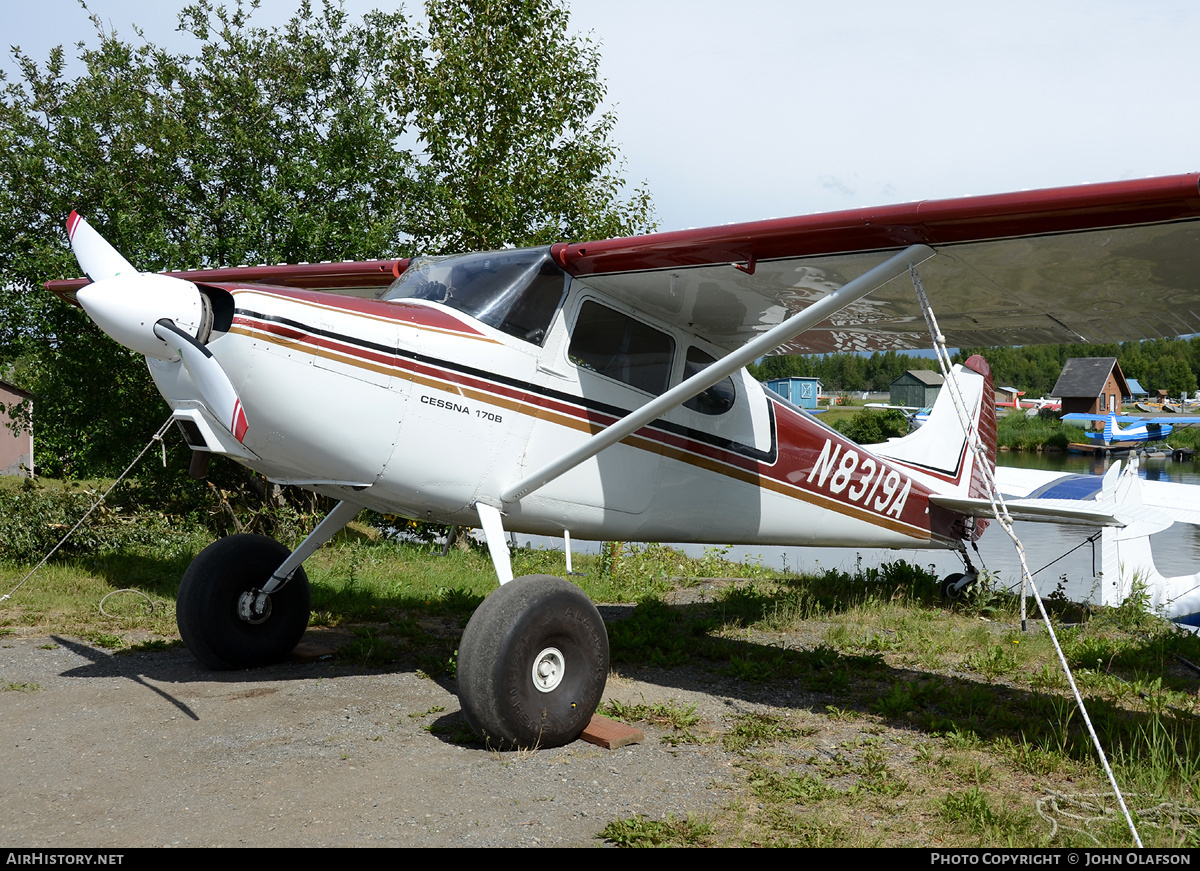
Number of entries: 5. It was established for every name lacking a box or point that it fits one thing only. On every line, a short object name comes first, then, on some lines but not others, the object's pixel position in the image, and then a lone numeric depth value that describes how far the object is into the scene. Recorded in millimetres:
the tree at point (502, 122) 12289
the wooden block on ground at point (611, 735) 4452
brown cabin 67562
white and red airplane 4191
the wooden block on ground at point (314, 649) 6141
